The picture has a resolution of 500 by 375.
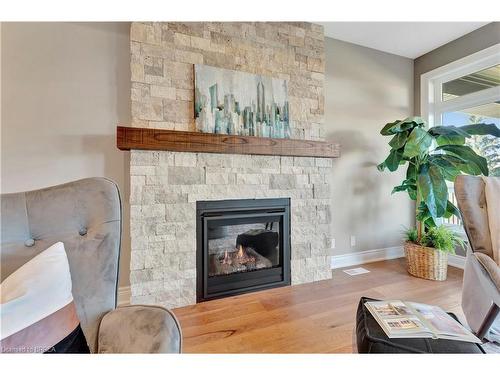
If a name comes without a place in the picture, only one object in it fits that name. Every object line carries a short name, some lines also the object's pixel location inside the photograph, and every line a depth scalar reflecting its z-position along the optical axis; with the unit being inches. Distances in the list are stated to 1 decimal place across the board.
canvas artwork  80.7
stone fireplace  73.2
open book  36.0
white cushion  24.7
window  102.3
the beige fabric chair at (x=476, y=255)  55.7
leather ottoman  33.7
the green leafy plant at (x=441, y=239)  98.0
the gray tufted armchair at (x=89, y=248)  29.4
